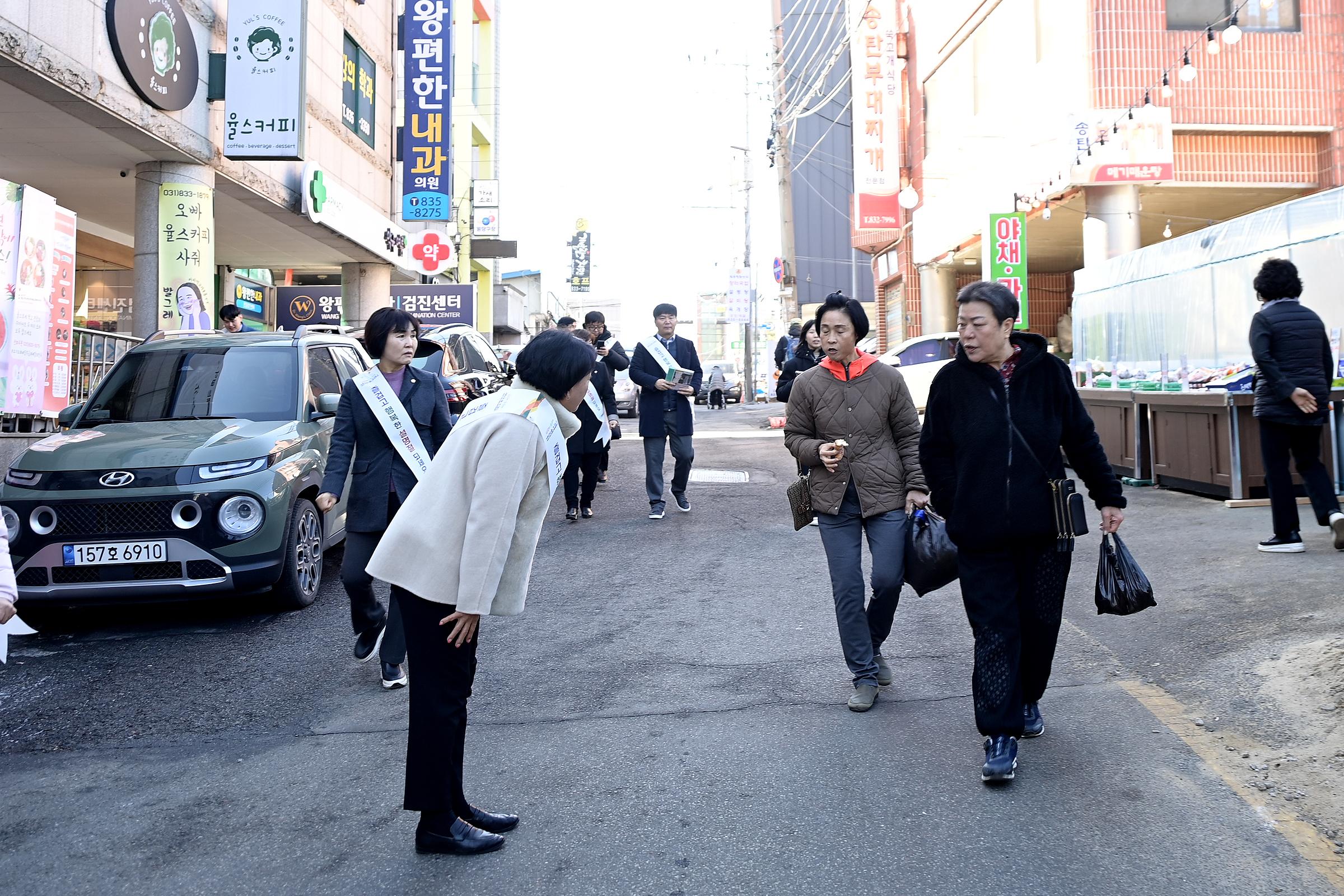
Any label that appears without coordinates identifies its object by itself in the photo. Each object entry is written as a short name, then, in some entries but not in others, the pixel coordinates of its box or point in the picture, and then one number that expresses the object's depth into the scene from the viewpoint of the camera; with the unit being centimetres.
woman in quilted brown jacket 491
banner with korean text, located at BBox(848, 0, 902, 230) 2864
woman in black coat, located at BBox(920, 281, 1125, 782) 404
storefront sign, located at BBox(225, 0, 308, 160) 1418
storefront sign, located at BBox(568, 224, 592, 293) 8031
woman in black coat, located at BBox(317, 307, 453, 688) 533
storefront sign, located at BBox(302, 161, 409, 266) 1855
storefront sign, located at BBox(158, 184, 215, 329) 1398
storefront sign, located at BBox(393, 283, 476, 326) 2684
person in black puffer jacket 743
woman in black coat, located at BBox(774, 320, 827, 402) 938
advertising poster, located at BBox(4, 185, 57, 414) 970
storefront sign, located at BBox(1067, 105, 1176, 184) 1902
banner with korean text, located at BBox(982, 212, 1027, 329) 2139
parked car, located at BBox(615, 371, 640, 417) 3244
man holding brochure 1073
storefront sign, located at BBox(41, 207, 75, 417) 1033
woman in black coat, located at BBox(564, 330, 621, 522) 1043
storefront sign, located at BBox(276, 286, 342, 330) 2516
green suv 639
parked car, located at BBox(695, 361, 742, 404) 4581
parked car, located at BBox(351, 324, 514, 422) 1122
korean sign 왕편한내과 2386
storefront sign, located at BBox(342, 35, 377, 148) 2203
